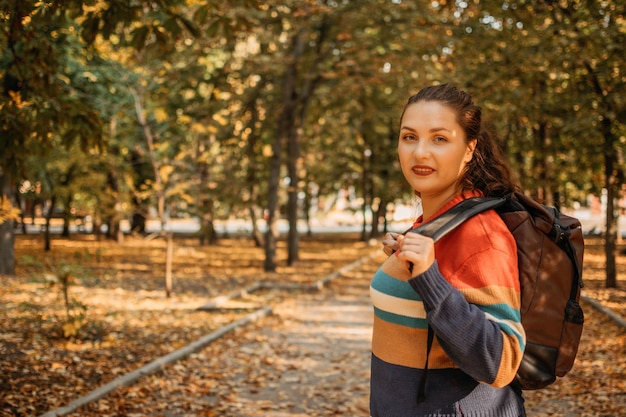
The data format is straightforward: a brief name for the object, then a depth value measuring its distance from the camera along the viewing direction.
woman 1.78
